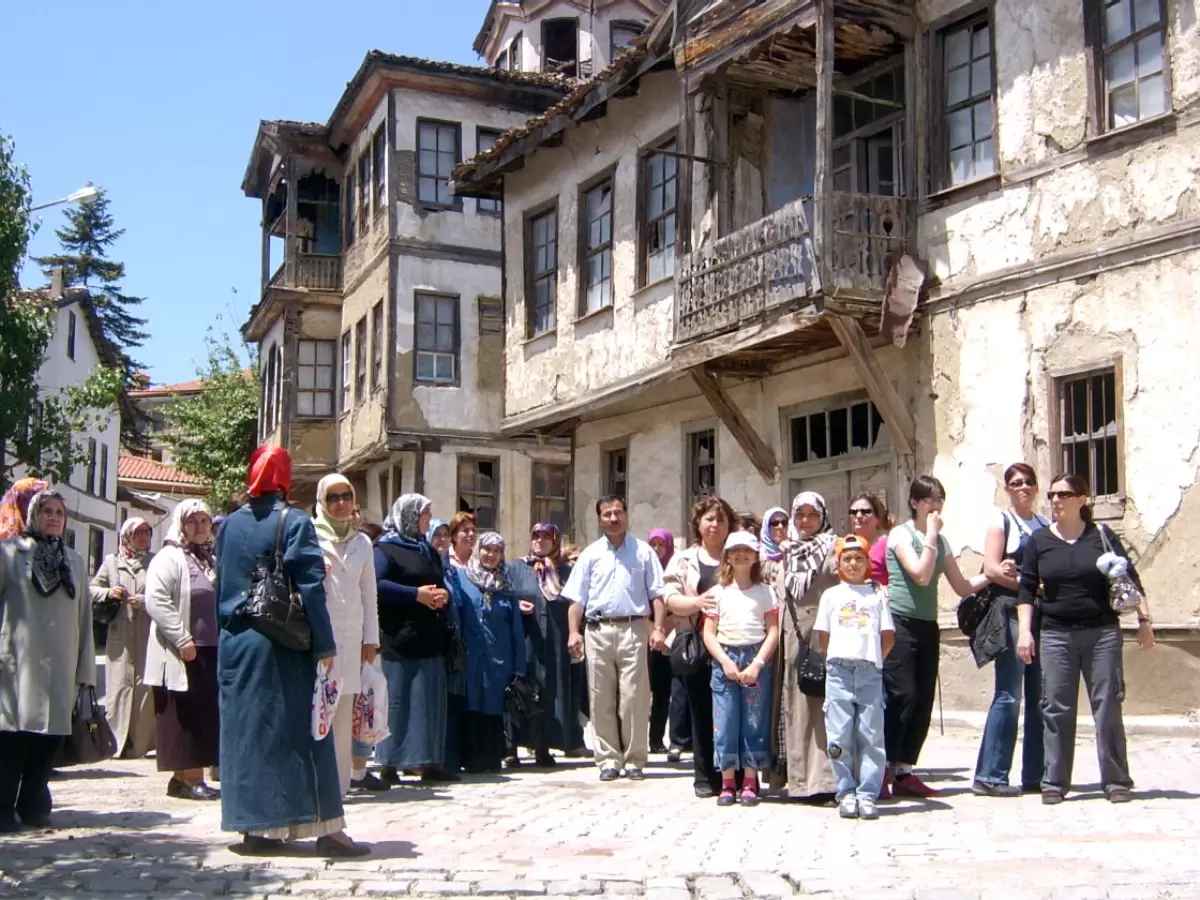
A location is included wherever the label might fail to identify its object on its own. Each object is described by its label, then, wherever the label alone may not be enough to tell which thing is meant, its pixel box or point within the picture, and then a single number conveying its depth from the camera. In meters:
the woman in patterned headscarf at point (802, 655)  8.51
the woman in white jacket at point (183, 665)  9.17
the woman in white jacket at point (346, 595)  8.07
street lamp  24.23
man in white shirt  10.32
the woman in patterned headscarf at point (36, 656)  7.80
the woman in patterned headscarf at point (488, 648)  10.79
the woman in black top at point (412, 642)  9.95
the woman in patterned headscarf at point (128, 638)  11.79
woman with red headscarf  6.62
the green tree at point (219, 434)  37.84
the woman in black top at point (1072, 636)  8.28
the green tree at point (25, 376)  23.95
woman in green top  8.72
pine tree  65.75
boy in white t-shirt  8.13
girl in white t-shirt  8.73
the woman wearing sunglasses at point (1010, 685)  8.71
